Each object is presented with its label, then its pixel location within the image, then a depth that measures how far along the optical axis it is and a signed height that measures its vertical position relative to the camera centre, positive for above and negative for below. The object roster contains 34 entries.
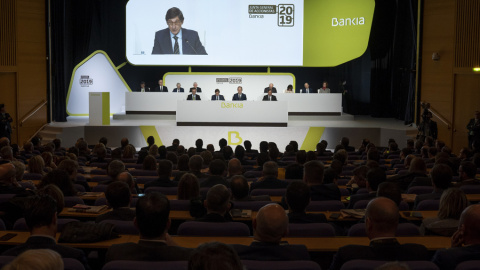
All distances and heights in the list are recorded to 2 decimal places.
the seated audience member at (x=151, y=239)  2.99 -0.77
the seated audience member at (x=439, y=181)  5.22 -0.75
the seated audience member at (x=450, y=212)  3.98 -0.78
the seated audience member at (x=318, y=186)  5.44 -0.84
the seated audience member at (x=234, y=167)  6.70 -0.80
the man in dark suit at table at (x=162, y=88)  17.12 +0.33
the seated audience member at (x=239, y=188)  5.08 -0.80
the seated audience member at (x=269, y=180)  6.22 -0.89
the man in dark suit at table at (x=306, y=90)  17.05 +0.30
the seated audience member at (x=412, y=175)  6.50 -0.85
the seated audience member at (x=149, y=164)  7.41 -0.85
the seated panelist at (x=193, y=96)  16.00 +0.09
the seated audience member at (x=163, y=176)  6.10 -0.84
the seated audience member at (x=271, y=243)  3.08 -0.80
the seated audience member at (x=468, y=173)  6.01 -0.77
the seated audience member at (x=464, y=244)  3.07 -0.81
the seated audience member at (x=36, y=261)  1.92 -0.56
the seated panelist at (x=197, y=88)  16.56 +0.33
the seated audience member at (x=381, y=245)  3.12 -0.81
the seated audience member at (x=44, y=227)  3.10 -0.73
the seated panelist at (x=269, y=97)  15.64 +0.07
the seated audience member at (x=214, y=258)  1.95 -0.55
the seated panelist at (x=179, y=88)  17.11 +0.32
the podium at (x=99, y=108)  14.52 -0.25
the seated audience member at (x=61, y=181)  5.23 -0.77
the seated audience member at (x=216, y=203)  4.09 -0.75
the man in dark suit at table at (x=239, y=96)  16.15 +0.10
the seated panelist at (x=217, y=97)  16.30 +0.07
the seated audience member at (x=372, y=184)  5.16 -0.78
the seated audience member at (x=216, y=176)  6.05 -0.83
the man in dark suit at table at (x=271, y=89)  16.56 +0.32
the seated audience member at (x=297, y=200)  4.14 -0.74
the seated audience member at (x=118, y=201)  4.21 -0.77
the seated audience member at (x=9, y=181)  5.21 -0.78
